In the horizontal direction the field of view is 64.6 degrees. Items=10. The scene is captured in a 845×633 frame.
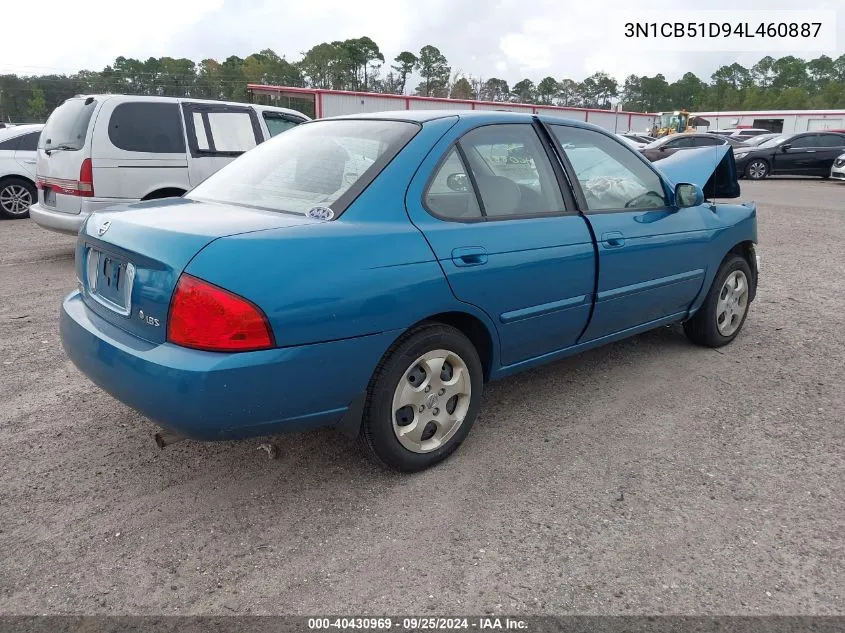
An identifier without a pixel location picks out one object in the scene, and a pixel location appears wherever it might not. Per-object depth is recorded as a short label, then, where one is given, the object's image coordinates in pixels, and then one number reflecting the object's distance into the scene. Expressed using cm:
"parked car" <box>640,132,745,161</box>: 2092
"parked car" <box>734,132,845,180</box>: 2077
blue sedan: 242
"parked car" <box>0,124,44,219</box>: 1031
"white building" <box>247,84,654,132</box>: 3297
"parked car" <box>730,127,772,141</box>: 3267
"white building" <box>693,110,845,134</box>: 4125
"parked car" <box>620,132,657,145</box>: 2768
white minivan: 676
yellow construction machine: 4303
